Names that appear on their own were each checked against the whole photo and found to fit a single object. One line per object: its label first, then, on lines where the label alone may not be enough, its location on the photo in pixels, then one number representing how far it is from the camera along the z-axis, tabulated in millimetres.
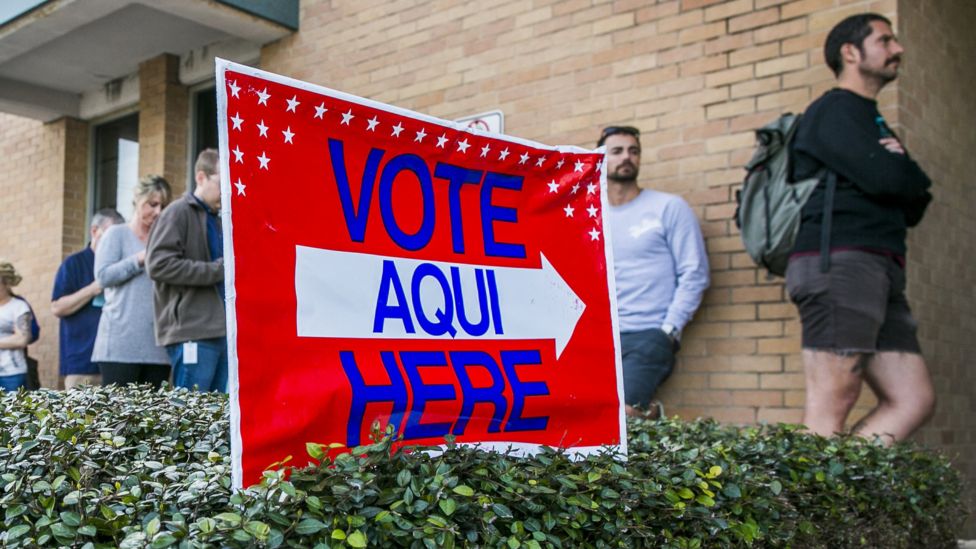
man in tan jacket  4828
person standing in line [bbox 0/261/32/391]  7145
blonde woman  5305
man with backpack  4254
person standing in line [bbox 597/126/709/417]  5262
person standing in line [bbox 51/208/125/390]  6301
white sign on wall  6578
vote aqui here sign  2201
